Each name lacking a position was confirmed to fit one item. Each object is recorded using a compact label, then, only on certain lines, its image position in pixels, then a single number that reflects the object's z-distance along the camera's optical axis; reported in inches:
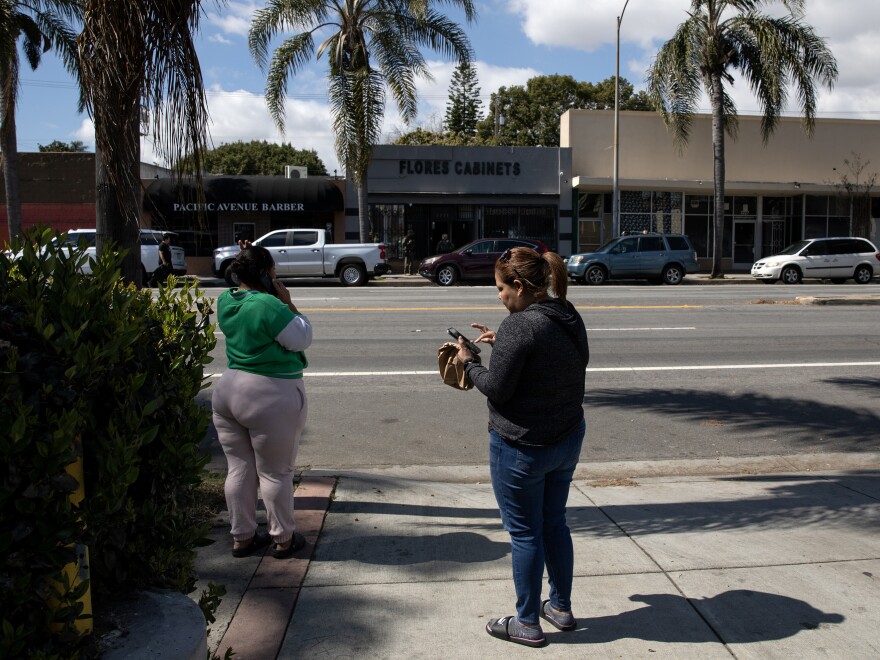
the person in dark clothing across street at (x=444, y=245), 1119.6
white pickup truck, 969.5
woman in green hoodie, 165.0
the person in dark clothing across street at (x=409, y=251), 1186.6
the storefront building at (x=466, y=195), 1238.3
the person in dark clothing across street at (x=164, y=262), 879.9
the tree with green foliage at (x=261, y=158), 2608.3
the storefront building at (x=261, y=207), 1184.2
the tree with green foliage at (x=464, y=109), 2297.0
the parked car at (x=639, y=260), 1019.9
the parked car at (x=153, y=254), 951.0
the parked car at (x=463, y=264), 1004.6
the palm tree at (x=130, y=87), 160.7
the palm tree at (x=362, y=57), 963.3
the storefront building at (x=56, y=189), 1216.2
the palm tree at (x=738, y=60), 1048.3
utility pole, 1157.7
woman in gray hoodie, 131.0
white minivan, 1039.6
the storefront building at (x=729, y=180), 1286.9
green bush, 82.2
